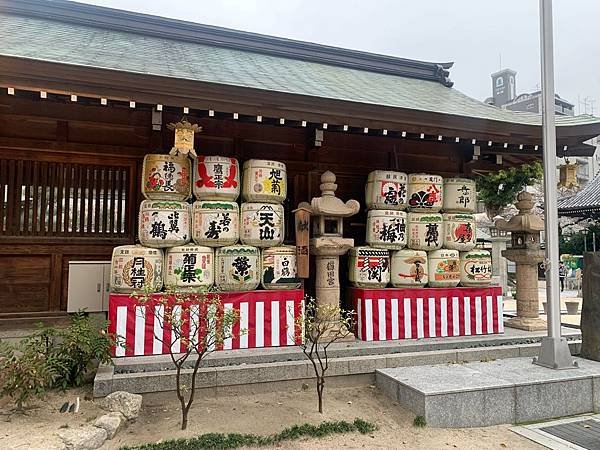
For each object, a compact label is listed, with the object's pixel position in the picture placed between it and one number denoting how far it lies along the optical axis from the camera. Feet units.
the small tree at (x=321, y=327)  15.12
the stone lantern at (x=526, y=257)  23.11
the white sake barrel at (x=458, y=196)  22.18
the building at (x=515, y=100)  139.95
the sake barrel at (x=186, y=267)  17.29
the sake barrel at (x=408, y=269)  20.53
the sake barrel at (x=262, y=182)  18.86
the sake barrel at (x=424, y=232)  20.99
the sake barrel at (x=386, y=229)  20.53
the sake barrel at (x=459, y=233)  21.59
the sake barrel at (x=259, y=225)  18.51
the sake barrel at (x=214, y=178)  18.34
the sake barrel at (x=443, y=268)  20.95
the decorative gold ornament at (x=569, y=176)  22.84
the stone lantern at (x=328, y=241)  19.36
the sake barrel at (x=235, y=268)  17.80
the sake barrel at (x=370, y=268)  20.10
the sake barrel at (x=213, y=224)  17.85
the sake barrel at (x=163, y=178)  17.70
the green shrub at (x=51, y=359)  12.92
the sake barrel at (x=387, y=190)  21.01
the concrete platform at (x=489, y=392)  14.48
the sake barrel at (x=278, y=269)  18.51
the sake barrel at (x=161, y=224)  17.25
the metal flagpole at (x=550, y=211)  17.66
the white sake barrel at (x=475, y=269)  21.52
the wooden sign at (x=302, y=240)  18.43
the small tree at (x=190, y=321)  13.13
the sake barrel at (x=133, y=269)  16.63
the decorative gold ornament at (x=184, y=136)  16.37
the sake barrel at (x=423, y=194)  21.54
